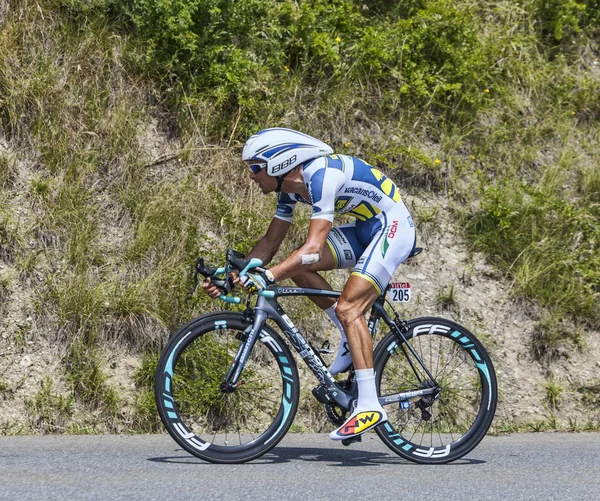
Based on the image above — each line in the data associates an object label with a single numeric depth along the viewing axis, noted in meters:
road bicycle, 10.52
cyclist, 10.61
